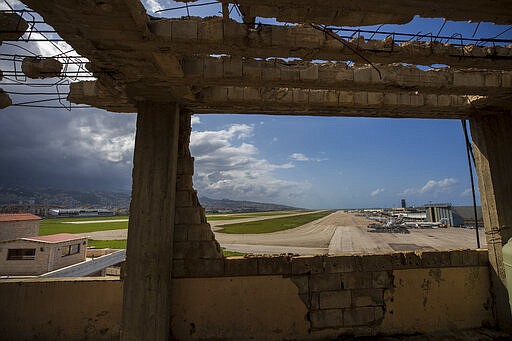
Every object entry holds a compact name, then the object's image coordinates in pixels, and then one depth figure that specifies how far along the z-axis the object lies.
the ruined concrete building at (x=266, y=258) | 3.81
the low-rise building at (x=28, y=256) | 14.16
